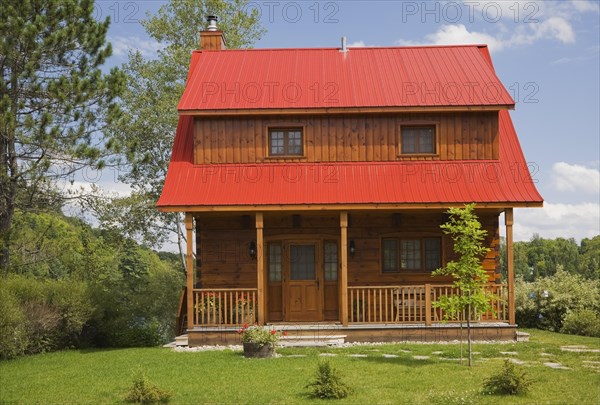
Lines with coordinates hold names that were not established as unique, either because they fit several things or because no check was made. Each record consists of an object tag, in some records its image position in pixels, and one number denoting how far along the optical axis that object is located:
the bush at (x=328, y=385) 10.48
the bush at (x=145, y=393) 10.45
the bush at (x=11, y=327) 15.88
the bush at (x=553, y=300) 21.70
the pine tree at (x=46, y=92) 20.61
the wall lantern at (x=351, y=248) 18.89
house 18.03
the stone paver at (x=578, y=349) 15.22
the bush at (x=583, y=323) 19.98
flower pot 14.59
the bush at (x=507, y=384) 10.57
